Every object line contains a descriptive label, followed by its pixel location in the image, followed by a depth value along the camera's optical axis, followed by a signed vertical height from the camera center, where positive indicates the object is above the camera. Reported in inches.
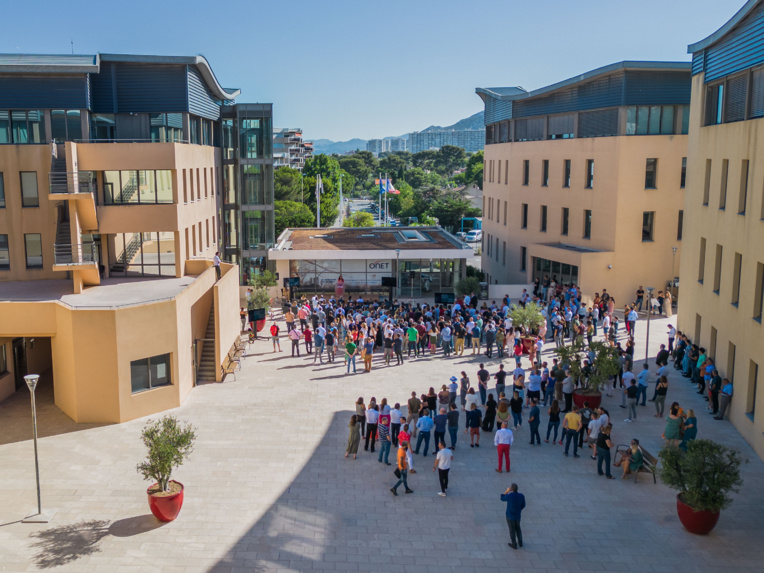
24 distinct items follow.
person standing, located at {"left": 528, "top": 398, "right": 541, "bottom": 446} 788.9 -249.5
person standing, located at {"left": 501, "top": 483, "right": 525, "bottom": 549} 572.2 -251.7
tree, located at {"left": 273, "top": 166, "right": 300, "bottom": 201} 3373.5 +18.9
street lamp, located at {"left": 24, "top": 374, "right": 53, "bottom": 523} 632.4 -276.4
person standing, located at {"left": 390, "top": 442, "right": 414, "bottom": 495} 673.6 -255.1
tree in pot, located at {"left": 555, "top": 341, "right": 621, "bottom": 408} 884.6 -217.5
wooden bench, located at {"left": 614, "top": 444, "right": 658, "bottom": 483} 702.5 -266.8
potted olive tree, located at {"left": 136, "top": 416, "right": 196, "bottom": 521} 626.2 -239.1
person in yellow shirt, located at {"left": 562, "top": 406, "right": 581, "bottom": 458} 768.3 -247.8
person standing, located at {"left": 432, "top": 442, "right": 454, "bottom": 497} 675.4 -253.2
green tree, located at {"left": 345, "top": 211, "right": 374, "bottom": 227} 3491.6 -149.3
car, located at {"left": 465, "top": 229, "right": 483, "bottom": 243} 3690.9 -236.4
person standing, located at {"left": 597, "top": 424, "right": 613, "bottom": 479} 711.1 -249.0
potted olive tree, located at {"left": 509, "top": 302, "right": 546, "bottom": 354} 1190.3 -206.1
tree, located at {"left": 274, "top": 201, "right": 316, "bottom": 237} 2918.3 -107.6
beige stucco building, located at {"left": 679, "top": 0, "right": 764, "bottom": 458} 815.7 -27.2
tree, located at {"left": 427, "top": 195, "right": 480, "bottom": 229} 3885.3 -115.5
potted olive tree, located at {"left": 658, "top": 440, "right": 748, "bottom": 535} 587.5 -231.5
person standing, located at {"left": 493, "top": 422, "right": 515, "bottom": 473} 712.4 -240.9
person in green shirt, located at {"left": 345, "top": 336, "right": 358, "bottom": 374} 1049.5 -229.5
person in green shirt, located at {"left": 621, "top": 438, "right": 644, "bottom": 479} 705.6 -261.1
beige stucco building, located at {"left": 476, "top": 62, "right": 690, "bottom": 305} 1502.2 +27.1
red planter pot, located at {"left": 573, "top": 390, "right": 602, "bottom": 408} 895.7 -253.2
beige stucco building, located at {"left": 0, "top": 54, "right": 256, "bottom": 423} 872.3 -79.4
